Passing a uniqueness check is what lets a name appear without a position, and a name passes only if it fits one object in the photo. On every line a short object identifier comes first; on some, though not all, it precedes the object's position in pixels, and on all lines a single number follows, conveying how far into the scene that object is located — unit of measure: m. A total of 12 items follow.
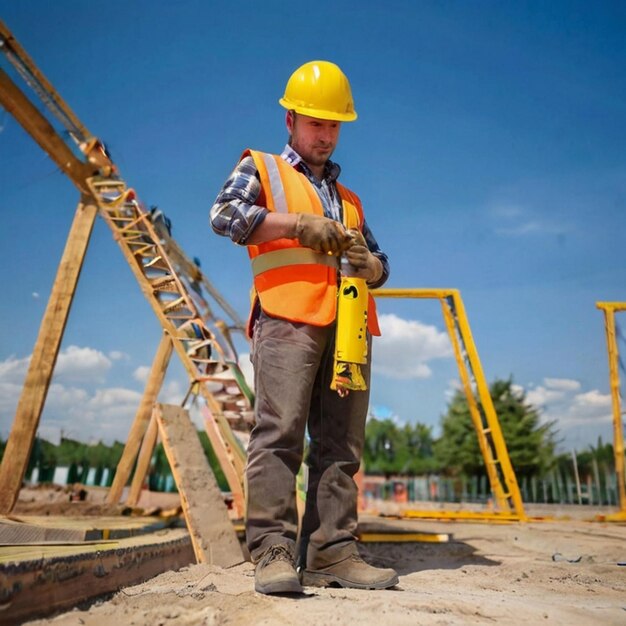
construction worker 2.27
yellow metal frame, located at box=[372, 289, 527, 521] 9.68
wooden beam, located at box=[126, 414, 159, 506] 6.78
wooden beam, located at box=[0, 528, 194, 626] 1.58
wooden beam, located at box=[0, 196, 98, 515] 4.97
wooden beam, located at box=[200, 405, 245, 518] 5.20
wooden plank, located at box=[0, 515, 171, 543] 3.11
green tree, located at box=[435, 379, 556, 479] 28.20
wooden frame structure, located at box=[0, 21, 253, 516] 5.18
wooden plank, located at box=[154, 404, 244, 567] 3.18
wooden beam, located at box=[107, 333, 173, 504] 6.71
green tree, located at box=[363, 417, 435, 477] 37.75
